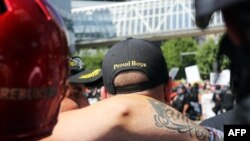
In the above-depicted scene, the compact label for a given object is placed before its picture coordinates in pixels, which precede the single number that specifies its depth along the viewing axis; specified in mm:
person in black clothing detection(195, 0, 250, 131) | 912
